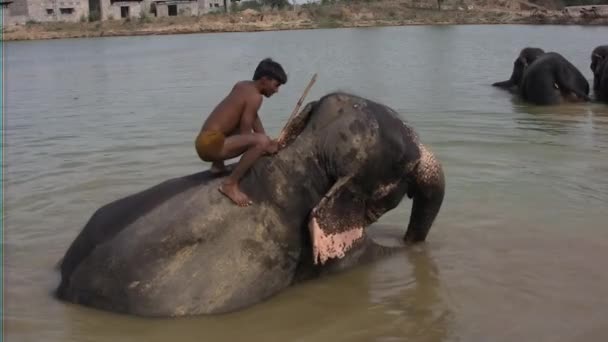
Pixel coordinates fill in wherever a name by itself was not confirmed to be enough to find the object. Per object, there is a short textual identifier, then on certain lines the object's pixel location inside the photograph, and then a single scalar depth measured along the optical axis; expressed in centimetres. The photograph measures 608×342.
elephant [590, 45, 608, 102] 1309
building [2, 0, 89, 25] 6850
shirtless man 483
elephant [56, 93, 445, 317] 464
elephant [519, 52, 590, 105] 1301
